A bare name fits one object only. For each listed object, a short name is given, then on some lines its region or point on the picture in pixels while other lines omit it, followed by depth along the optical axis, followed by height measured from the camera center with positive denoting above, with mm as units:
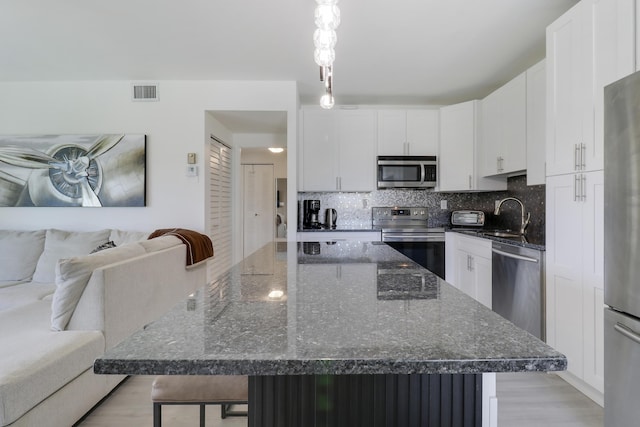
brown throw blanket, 2863 -271
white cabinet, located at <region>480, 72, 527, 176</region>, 2723 +840
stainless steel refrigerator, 1280 -156
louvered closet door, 3693 +104
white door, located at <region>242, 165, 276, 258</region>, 5770 +182
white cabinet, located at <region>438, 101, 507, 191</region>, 3457 +747
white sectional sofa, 1348 -645
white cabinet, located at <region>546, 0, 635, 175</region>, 1599 +837
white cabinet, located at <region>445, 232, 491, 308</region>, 2844 -502
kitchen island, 480 -223
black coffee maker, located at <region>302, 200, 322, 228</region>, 3900 +23
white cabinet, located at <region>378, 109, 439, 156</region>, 3773 +1048
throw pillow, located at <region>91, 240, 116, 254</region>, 2748 -287
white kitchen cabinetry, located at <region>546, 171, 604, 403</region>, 1729 -353
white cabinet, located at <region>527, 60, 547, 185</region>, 2449 +771
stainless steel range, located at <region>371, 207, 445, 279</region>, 3529 -323
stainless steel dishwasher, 2182 -541
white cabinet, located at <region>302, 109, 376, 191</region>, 3744 +800
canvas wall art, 3346 +494
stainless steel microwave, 3695 +535
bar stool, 1153 -668
